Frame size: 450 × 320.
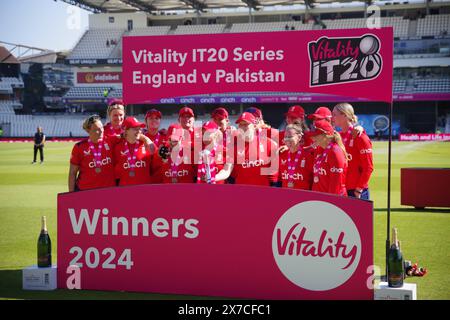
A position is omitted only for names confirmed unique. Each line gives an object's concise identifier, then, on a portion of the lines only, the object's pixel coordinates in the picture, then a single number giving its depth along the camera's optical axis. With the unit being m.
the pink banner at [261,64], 5.63
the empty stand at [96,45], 61.94
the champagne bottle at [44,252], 6.13
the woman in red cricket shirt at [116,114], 7.20
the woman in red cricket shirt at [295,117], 8.13
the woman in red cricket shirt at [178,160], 6.89
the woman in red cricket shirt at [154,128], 7.67
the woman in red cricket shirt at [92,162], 6.95
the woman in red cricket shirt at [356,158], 7.15
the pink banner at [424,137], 46.78
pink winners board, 5.43
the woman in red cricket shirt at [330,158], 5.99
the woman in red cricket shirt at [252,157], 6.84
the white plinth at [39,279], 6.08
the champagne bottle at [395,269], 5.33
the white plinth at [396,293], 5.22
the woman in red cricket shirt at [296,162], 6.64
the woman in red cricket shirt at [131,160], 6.97
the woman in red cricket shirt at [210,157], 6.46
